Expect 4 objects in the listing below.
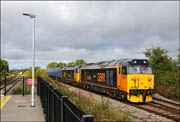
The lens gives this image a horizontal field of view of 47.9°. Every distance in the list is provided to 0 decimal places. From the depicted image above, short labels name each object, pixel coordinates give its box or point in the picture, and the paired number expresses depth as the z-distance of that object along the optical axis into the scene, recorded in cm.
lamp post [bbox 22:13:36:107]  1274
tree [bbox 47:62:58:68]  15265
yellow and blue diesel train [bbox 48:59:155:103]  1404
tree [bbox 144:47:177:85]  2517
